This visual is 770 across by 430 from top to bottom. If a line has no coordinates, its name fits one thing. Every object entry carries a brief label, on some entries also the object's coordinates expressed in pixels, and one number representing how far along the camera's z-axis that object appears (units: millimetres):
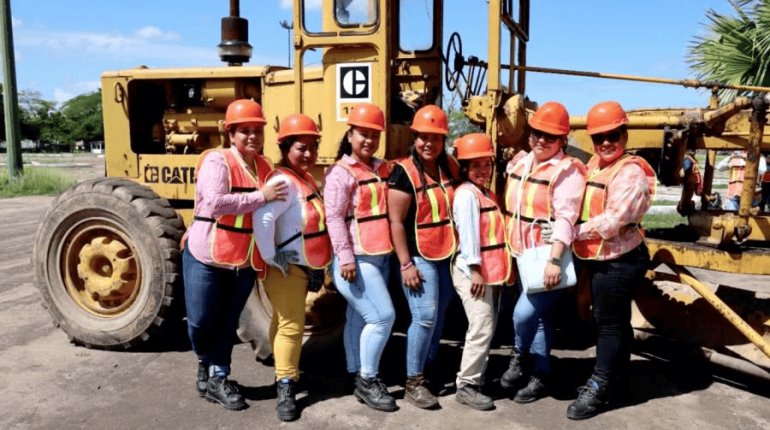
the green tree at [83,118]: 84062
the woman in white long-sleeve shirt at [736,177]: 9219
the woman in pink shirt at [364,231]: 3689
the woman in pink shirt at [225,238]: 3619
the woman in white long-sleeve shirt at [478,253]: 3744
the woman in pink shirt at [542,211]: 3660
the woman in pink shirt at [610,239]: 3625
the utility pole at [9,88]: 16672
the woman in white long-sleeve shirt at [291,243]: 3695
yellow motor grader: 4297
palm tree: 9594
